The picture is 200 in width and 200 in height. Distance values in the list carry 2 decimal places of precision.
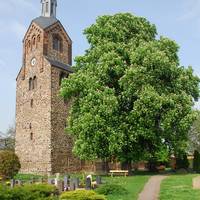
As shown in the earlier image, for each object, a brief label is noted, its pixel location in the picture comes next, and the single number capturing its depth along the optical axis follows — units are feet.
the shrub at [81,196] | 53.52
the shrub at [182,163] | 142.92
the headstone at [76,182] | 78.97
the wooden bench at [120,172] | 110.71
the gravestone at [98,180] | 84.37
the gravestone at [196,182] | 78.01
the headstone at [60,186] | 75.92
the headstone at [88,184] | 75.43
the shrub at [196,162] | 134.28
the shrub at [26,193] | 49.08
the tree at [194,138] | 217.36
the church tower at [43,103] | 139.44
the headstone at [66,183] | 77.56
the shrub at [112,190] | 69.67
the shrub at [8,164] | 116.47
